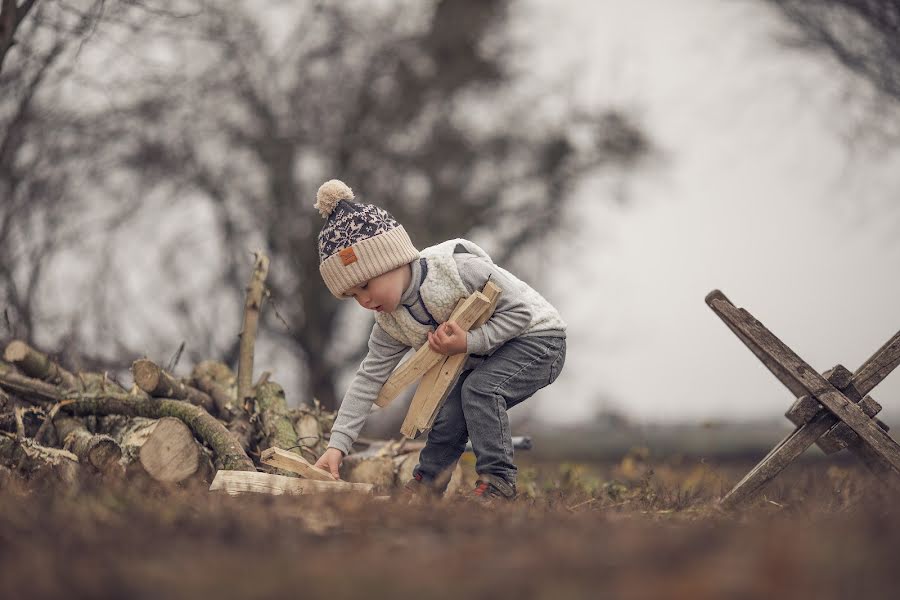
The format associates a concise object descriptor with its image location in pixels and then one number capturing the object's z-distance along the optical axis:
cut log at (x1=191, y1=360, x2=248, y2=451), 6.25
